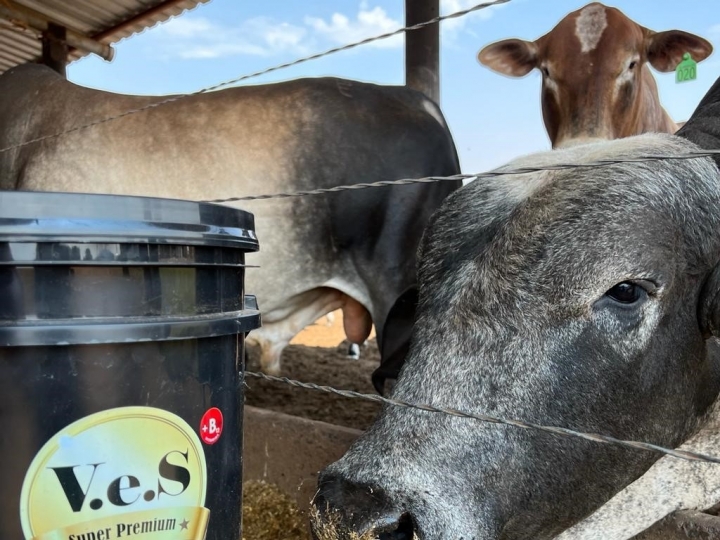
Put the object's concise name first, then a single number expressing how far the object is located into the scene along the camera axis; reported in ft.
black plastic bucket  2.34
